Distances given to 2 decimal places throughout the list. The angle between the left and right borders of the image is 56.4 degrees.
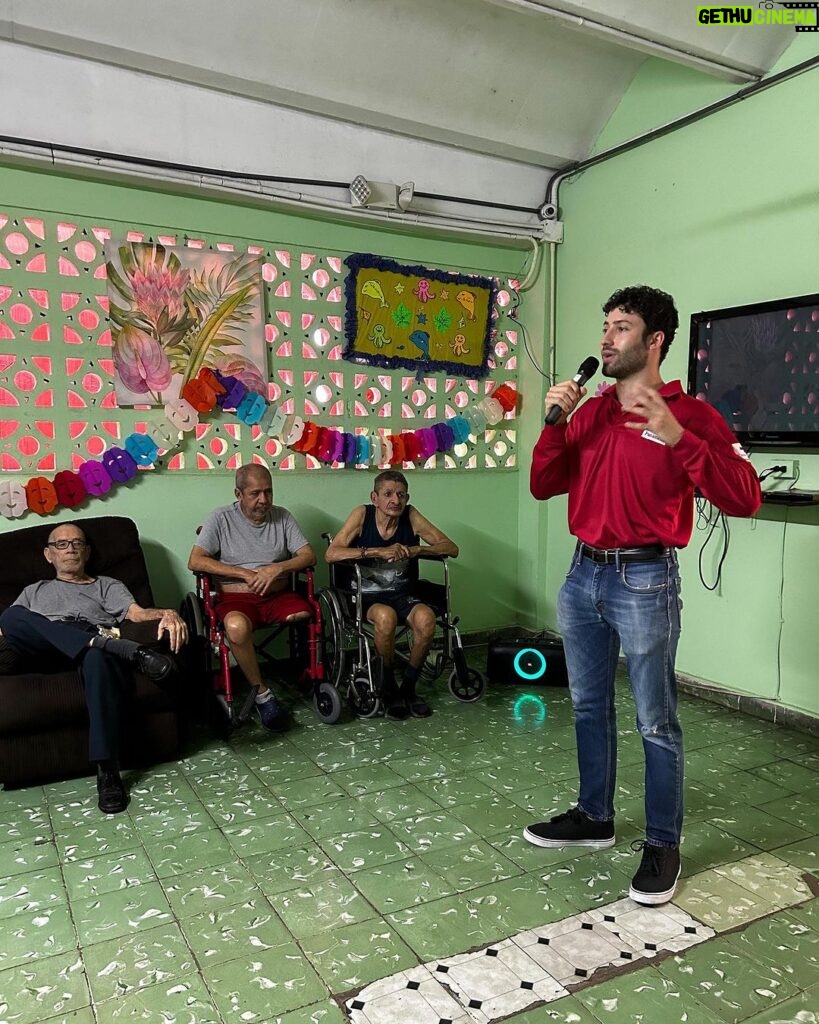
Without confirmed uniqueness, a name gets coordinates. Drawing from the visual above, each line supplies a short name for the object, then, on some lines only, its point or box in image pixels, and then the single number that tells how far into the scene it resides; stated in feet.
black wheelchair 11.51
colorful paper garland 11.87
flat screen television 10.54
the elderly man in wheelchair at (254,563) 10.90
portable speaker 13.20
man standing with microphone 6.68
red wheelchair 10.88
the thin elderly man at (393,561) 11.73
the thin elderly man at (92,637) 9.09
